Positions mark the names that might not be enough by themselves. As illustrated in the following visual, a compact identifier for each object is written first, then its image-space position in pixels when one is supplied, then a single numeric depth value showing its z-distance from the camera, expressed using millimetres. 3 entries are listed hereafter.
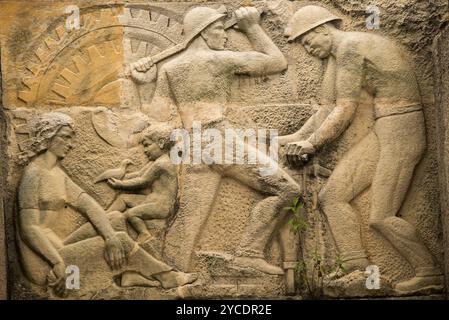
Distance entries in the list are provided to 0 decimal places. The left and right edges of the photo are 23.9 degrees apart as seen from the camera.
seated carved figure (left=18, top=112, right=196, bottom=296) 7473
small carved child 7516
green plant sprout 7445
